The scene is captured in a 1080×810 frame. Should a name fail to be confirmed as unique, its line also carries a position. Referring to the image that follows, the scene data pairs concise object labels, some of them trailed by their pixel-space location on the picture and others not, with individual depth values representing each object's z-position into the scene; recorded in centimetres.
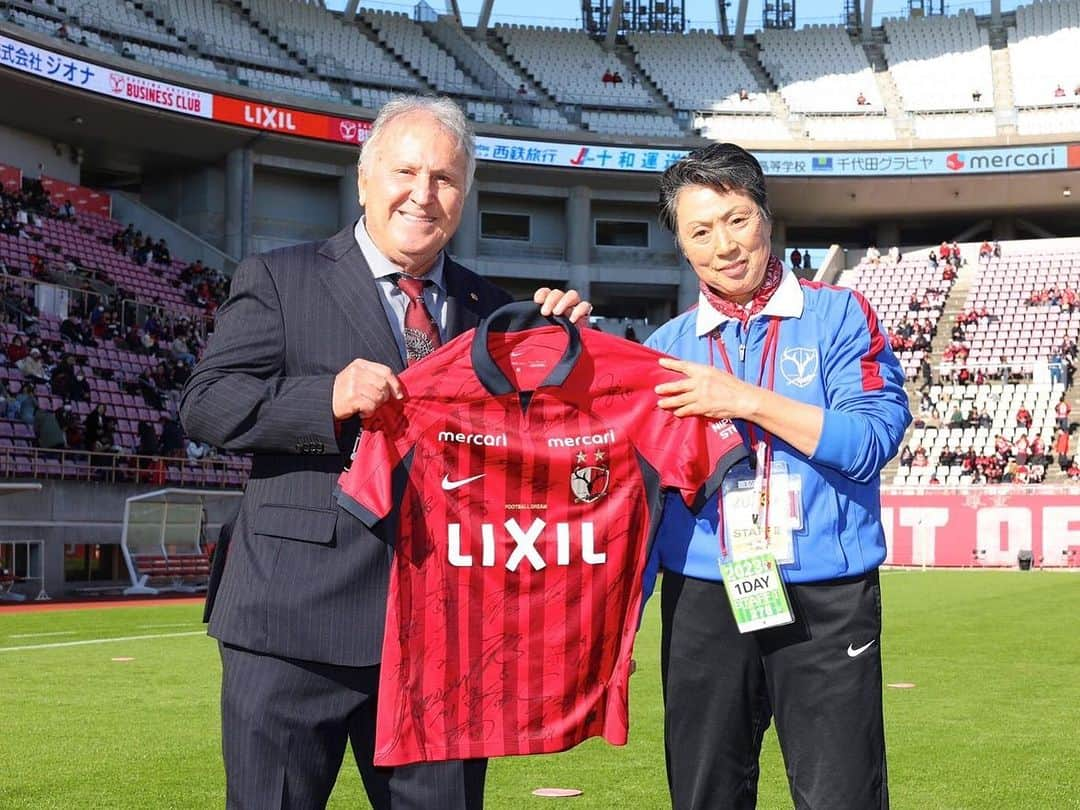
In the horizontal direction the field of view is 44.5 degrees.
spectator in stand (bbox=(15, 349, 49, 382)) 2239
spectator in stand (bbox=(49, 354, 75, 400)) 2264
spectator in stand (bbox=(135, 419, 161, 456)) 2262
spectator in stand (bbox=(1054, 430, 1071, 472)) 3028
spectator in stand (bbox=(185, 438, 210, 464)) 2420
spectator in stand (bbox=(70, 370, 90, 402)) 2303
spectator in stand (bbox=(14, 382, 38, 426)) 2112
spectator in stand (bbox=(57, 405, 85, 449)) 2172
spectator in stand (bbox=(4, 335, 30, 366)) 2272
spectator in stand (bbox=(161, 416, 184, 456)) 2342
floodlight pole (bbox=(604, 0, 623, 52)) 4809
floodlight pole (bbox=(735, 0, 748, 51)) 4934
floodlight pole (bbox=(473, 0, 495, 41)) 4753
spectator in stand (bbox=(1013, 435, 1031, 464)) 3069
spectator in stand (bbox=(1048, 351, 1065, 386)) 3366
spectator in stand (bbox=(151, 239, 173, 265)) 3422
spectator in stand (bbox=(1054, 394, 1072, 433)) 3152
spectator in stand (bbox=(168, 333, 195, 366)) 2784
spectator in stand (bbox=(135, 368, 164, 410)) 2509
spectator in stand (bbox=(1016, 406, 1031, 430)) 3231
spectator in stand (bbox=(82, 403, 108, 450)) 2148
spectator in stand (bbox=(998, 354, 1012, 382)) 3450
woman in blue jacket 309
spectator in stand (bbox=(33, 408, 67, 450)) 2066
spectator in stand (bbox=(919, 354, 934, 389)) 3569
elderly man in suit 283
